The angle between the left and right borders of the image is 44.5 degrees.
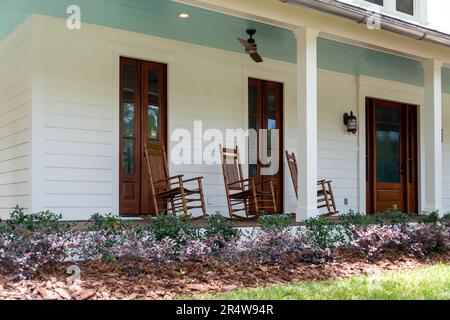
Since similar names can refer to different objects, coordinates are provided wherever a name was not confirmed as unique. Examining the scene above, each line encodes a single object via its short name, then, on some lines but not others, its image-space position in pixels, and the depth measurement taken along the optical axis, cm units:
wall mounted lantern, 886
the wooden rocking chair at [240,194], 698
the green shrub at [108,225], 446
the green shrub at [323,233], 499
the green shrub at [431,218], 643
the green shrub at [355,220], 550
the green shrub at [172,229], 457
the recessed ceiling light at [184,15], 624
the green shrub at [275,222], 499
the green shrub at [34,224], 412
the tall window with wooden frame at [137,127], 678
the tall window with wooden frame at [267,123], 791
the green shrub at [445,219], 636
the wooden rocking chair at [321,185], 779
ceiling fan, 681
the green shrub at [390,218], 578
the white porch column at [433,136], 733
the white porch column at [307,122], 605
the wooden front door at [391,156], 937
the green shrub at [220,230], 471
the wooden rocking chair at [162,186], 634
